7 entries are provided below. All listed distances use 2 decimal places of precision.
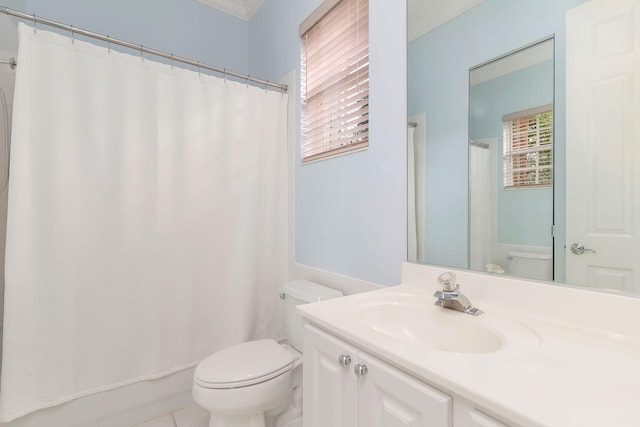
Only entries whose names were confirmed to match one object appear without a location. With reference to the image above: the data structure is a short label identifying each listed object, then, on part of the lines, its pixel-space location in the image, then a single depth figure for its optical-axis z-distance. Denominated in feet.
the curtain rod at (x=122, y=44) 4.21
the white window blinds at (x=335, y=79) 4.64
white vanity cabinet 1.91
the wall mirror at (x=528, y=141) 2.42
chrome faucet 2.98
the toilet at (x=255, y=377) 3.98
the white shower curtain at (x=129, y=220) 4.36
